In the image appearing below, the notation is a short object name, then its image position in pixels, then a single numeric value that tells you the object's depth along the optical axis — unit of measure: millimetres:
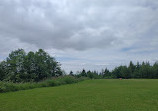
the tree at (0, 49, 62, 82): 34062
